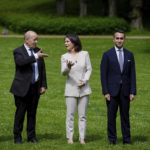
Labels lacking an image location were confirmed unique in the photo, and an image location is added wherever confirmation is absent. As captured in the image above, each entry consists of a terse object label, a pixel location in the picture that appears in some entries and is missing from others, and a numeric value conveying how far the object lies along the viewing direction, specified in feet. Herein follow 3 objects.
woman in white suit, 57.28
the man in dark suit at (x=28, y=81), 56.43
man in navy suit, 57.71
